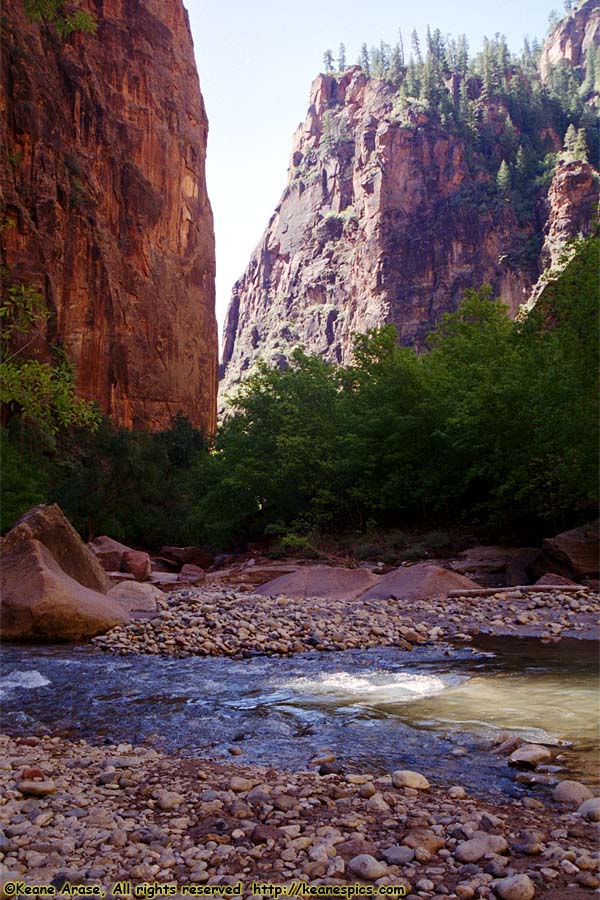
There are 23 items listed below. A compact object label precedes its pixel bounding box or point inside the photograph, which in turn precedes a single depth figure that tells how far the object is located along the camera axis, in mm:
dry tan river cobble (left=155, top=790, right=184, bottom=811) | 3908
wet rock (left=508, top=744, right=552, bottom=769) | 4488
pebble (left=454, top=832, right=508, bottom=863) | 3203
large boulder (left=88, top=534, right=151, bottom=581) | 18691
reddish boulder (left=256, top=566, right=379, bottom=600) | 14211
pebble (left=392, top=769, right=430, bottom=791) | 4180
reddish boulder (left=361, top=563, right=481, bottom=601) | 13227
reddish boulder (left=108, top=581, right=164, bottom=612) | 12438
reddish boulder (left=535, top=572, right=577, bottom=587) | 13961
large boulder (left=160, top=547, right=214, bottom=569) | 24922
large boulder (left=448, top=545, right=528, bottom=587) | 15906
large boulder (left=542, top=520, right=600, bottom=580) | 14227
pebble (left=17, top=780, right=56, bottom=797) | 4082
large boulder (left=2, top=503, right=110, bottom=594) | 11797
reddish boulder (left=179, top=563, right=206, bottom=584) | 19484
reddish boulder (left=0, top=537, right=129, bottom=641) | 9828
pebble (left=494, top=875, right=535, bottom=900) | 2850
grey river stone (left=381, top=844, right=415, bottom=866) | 3195
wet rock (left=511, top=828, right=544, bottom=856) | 3260
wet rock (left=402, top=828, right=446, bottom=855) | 3322
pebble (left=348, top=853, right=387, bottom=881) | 3062
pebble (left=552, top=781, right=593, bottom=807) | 3902
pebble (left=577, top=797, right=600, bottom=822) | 3605
